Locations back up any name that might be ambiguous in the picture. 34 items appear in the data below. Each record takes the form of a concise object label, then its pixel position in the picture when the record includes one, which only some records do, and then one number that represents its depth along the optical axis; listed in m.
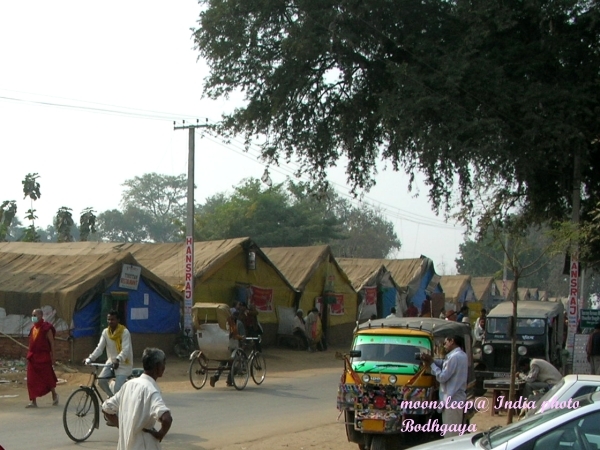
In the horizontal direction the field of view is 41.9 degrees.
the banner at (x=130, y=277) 22.39
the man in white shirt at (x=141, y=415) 5.55
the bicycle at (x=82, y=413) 10.95
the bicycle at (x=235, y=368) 17.55
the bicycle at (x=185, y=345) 24.23
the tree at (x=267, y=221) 55.22
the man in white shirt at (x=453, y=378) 9.76
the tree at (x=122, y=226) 97.25
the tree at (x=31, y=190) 42.00
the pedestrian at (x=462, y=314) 24.86
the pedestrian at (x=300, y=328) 29.12
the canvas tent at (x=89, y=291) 20.97
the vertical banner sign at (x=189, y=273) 23.84
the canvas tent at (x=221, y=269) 26.42
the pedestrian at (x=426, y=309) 35.21
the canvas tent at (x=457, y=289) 46.69
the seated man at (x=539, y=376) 12.10
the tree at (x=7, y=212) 44.00
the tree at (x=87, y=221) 42.06
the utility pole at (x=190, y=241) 23.86
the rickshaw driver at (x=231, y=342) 17.69
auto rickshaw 10.08
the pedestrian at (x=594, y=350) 16.94
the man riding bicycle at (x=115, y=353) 11.31
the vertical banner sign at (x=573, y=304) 20.28
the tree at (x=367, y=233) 83.94
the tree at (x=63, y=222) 42.47
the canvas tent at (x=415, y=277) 39.69
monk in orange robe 14.16
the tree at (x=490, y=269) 81.69
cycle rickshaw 17.61
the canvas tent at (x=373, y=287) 35.34
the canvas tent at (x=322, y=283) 31.06
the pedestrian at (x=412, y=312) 32.09
